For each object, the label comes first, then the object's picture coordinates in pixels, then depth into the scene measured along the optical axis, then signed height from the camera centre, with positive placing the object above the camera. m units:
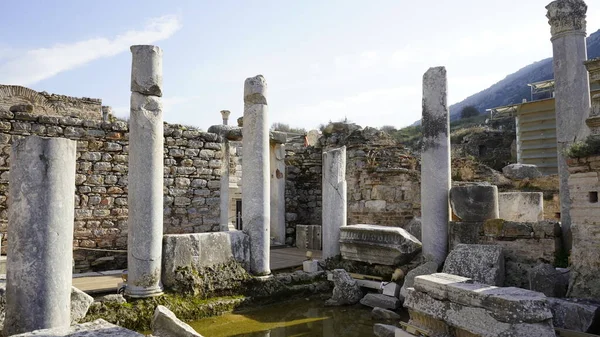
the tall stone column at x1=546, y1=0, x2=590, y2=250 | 7.02 +1.76
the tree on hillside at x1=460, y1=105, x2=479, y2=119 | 45.81 +8.03
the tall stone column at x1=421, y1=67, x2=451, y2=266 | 7.90 +0.41
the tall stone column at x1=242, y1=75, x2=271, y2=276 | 7.75 +0.32
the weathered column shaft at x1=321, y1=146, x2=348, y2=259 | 9.16 -0.16
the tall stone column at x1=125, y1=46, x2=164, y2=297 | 6.36 +0.27
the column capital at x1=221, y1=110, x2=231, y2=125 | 20.13 +3.44
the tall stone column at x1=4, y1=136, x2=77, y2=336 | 4.65 -0.45
